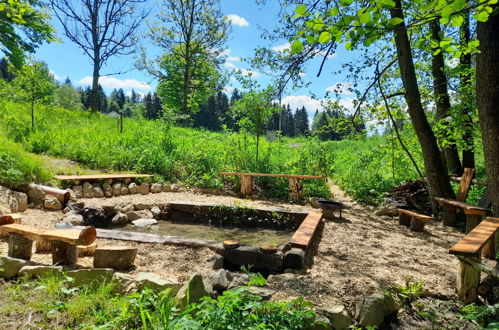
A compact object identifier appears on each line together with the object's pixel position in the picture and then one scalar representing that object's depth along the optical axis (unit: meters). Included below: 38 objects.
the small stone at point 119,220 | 5.39
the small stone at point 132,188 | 7.04
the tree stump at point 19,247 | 2.84
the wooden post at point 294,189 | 7.49
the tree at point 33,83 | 7.81
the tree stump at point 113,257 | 2.87
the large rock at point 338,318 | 2.18
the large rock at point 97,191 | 6.35
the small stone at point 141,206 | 6.06
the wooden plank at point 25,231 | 2.78
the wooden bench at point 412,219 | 5.16
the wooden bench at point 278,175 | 7.46
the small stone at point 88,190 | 6.21
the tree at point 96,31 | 17.23
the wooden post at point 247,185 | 7.66
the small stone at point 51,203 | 5.08
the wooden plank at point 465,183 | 5.59
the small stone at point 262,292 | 2.40
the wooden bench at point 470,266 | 2.47
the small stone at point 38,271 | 2.61
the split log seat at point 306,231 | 3.68
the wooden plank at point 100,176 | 6.05
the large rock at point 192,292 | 2.15
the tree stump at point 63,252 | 2.85
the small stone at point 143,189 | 7.17
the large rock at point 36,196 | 5.09
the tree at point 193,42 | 19.02
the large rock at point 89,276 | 2.53
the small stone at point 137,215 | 5.66
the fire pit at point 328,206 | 5.88
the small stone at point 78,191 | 6.11
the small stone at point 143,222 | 5.38
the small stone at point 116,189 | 6.73
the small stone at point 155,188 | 7.35
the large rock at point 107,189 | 6.56
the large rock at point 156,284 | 2.46
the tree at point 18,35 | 13.11
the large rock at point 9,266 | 2.60
